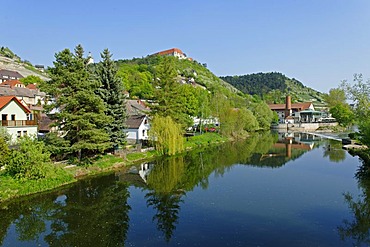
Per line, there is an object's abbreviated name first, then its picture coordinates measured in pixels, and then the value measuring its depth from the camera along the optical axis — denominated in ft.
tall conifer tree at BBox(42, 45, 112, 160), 76.64
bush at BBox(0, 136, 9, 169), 63.44
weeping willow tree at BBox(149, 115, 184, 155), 110.01
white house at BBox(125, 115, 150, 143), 125.18
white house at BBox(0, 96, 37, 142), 92.94
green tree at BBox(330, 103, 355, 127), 258.28
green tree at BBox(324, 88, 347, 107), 334.85
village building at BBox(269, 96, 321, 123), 330.28
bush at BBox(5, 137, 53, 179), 62.54
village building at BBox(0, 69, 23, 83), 268.58
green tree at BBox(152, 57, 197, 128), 123.54
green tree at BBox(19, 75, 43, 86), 257.59
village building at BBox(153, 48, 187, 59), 566.35
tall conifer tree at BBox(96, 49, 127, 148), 92.58
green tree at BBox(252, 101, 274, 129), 263.49
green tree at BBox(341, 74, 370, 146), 87.22
